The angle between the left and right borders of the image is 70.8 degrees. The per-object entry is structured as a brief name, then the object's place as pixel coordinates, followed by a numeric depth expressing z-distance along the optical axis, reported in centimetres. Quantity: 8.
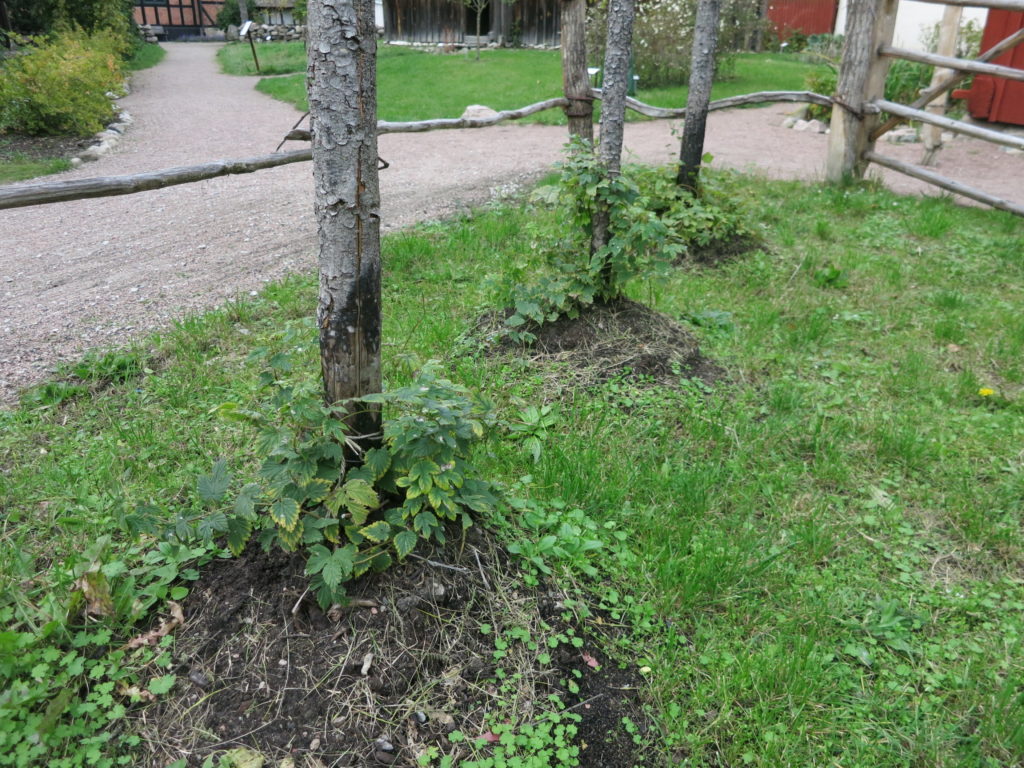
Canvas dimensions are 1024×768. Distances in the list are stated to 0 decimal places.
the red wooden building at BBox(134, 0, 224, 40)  3531
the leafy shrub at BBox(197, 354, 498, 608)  213
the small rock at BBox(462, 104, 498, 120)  1238
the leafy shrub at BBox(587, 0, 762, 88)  1630
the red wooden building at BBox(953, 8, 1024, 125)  1196
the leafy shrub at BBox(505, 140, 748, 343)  395
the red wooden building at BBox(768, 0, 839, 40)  2250
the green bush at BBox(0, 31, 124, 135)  1034
